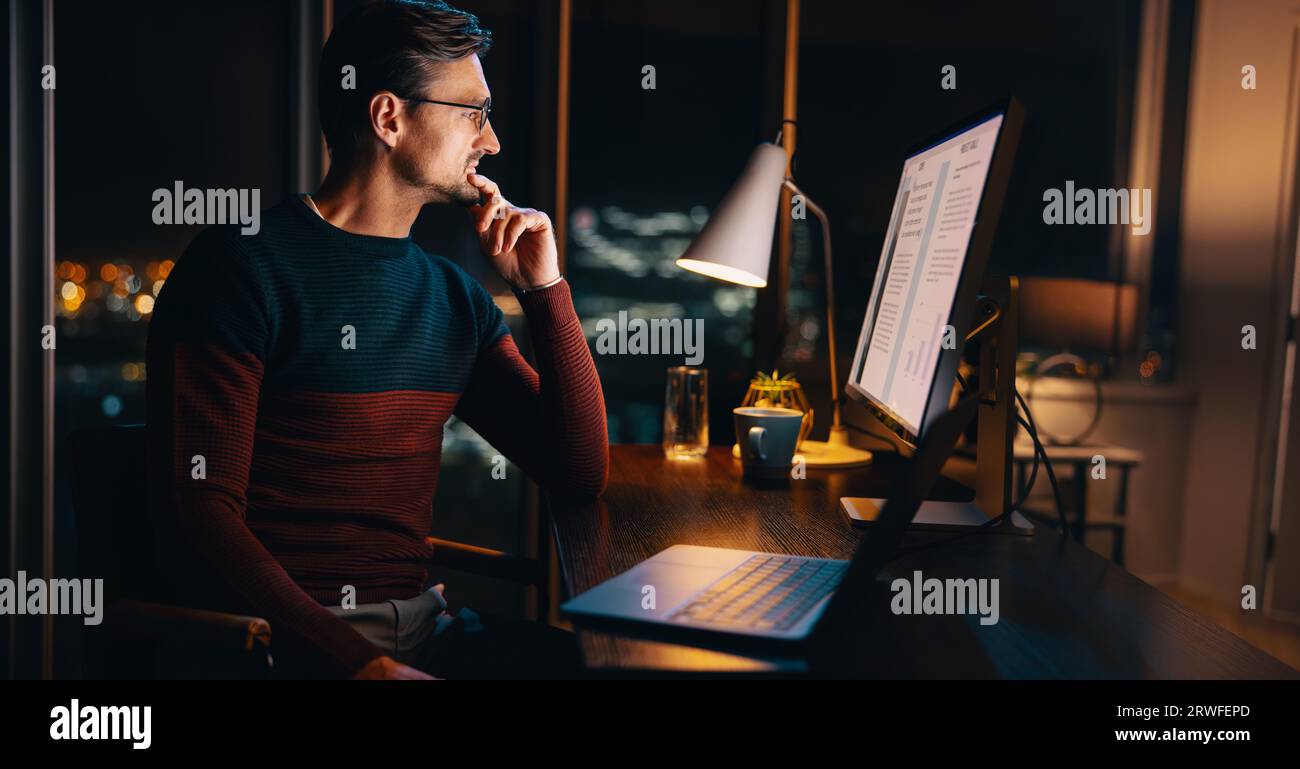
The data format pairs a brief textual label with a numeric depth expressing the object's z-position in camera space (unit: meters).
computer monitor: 0.94
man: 1.14
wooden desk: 0.76
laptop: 0.79
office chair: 1.06
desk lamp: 1.71
